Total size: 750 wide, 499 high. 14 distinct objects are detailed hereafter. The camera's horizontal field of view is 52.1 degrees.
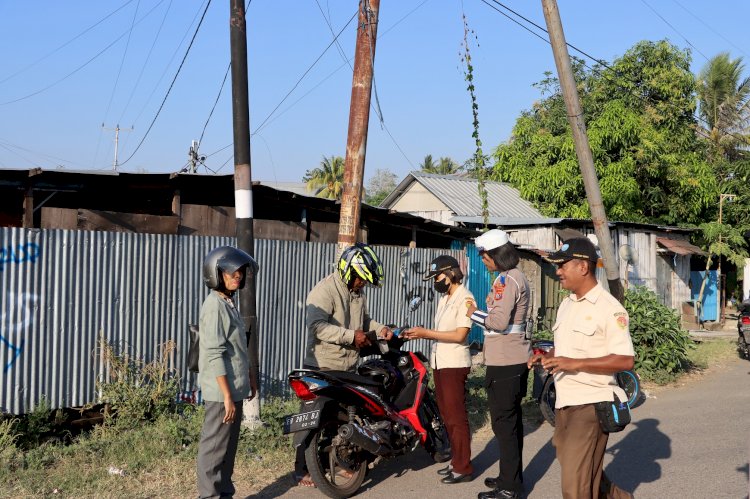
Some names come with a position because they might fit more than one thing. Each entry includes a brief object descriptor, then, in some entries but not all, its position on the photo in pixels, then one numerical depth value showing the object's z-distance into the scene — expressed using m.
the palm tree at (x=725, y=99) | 32.44
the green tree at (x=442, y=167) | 59.91
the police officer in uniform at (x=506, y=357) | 5.78
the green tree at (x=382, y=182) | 67.62
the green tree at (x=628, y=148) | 23.59
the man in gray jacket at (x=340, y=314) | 6.04
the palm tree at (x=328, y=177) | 51.44
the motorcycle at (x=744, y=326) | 15.02
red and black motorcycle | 5.66
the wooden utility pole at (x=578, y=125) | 11.10
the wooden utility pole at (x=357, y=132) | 8.25
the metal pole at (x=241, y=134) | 7.16
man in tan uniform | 4.36
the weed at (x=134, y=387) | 7.47
